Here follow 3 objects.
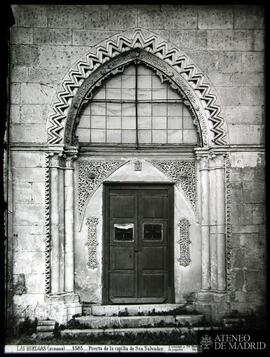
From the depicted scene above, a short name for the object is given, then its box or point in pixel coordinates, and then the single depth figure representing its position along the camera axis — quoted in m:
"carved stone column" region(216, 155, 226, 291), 8.45
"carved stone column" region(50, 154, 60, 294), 8.28
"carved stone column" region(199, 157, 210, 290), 8.66
